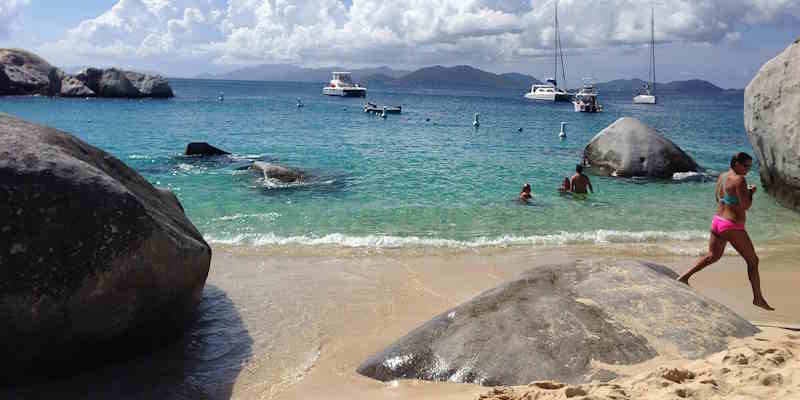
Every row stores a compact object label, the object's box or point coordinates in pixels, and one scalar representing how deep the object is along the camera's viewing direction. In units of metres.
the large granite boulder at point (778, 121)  13.13
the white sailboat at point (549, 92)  93.38
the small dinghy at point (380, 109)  52.59
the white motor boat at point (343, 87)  94.19
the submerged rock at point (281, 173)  16.55
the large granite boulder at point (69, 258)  4.66
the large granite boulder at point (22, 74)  68.69
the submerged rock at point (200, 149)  21.88
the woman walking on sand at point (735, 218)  6.98
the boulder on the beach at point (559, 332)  4.68
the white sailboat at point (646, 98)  98.81
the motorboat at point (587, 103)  67.62
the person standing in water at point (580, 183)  15.37
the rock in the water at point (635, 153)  18.64
